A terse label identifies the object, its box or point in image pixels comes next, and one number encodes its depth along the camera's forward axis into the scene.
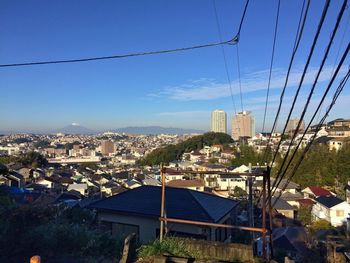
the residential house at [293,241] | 12.22
